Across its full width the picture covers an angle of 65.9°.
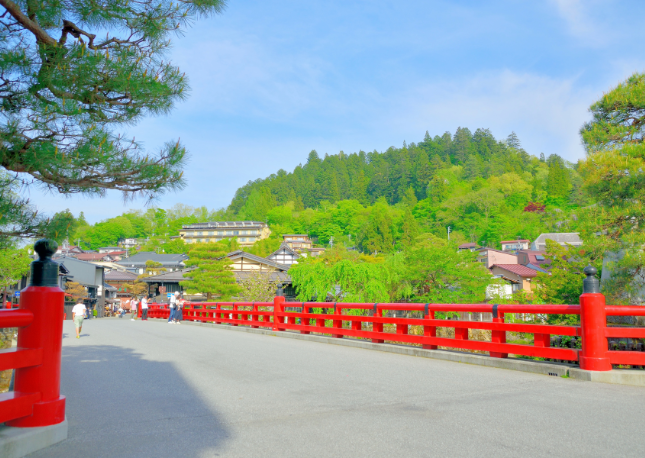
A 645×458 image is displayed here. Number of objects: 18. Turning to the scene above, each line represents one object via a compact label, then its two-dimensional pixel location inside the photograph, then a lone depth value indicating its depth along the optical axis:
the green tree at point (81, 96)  5.48
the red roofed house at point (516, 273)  47.34
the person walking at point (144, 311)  31.31
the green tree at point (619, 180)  10.59
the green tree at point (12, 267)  26.66
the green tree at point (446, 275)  23.91
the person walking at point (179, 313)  23.97
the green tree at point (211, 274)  36.56
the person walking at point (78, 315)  16.23
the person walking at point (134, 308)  36.16
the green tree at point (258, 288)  32.00
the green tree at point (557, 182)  91.88
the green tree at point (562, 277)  17.08
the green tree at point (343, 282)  24.61
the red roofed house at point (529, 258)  55.31
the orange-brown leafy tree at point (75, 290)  42.42
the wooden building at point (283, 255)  68.94
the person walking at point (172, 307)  24.08
